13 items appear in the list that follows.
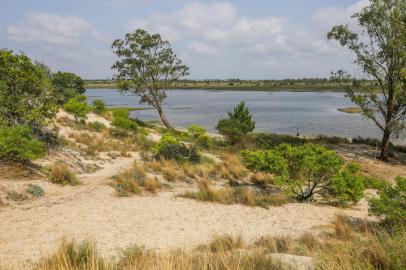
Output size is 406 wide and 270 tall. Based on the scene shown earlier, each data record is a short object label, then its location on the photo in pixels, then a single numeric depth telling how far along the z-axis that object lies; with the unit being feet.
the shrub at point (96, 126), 86.88
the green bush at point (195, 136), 61.67
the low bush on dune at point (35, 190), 37.14
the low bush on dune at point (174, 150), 59.21
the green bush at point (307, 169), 39.50
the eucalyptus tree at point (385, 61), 67.36
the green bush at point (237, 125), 84.00
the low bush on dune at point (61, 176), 42.14
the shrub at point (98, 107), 121.90
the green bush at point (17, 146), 40.43
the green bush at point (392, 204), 28.14
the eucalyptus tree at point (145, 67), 100.27
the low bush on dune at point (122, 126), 85.05
